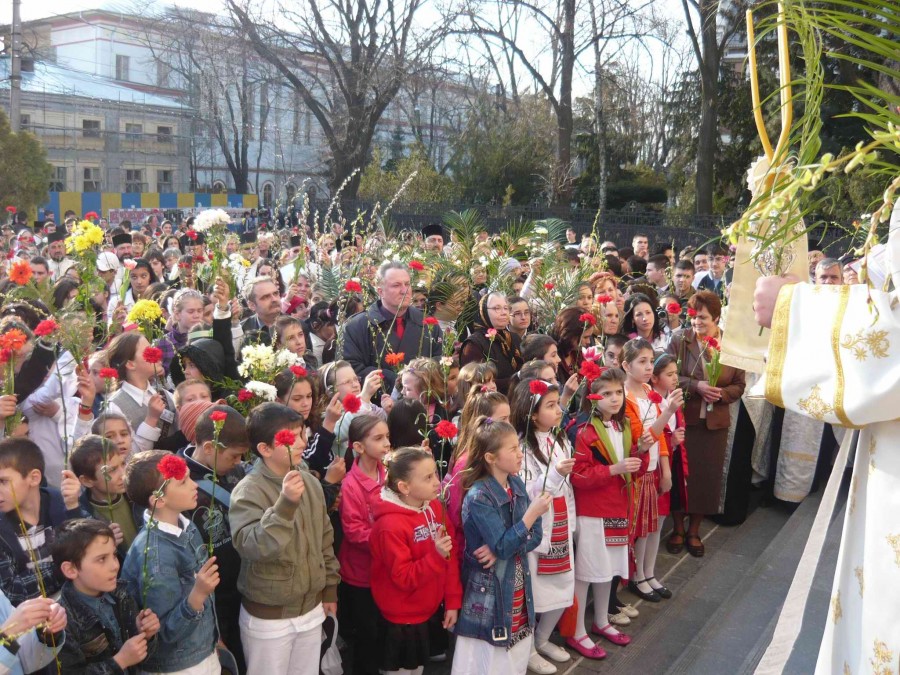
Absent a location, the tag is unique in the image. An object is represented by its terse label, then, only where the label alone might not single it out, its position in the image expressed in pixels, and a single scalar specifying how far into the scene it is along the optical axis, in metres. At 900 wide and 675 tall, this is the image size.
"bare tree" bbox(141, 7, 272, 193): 27.15
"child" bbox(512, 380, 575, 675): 4.64
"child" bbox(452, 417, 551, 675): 4.13
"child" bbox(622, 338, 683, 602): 5.47
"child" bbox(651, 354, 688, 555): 5.83
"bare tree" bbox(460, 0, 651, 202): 23.66
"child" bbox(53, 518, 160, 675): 3.12
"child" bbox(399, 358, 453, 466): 5.07
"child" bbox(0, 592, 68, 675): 2.56
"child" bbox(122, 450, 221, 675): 3.36
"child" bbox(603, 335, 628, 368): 6.13
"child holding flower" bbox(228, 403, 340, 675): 3.82
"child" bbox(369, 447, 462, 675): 4.02
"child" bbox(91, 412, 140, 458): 4.07
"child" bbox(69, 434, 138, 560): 3.72
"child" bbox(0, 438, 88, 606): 3.27
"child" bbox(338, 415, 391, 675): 4.29
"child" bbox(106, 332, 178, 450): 4.91
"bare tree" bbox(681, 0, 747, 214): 22.61
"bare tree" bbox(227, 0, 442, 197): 23.83
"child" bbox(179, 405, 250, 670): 3.95
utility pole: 18.45
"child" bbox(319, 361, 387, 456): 4.70
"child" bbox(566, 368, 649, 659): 4.98
